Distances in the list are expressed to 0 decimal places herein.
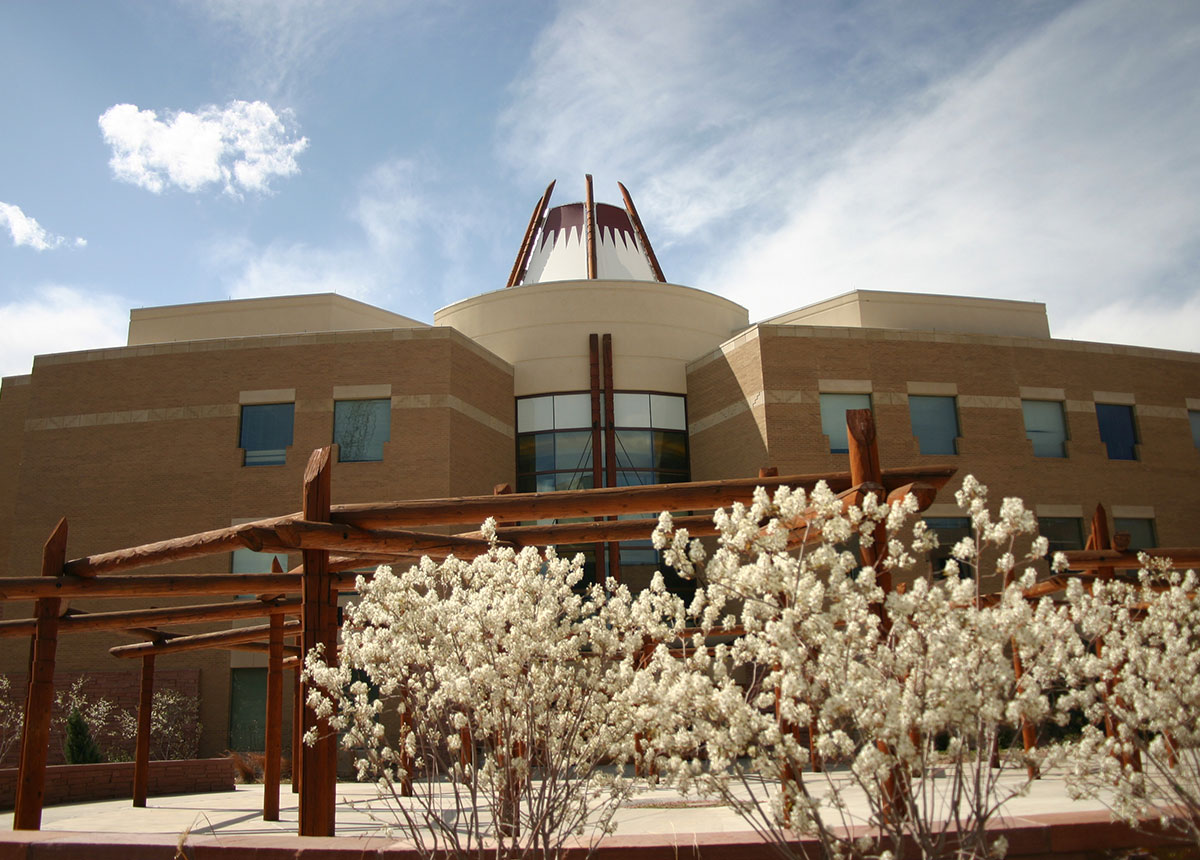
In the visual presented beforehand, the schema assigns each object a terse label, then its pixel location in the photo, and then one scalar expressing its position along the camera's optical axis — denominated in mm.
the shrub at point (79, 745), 18875
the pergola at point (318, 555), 7816
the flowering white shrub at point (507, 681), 6203
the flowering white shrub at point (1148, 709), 5828
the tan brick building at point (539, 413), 26000
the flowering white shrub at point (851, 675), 4676
